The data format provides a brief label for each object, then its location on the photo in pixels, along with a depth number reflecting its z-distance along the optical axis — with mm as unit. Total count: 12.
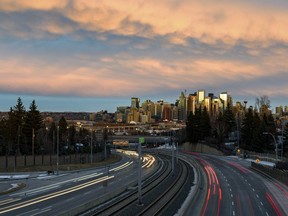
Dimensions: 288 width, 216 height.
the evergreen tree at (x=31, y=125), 80202
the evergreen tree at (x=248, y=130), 103228
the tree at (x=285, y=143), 85327
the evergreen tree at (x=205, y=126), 125933
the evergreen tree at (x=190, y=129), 130070
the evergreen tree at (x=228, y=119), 129518
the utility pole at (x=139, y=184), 30559
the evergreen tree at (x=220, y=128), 121585
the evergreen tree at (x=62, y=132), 95967
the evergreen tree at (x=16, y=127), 75698
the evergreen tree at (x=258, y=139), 93071
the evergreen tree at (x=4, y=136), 70660
